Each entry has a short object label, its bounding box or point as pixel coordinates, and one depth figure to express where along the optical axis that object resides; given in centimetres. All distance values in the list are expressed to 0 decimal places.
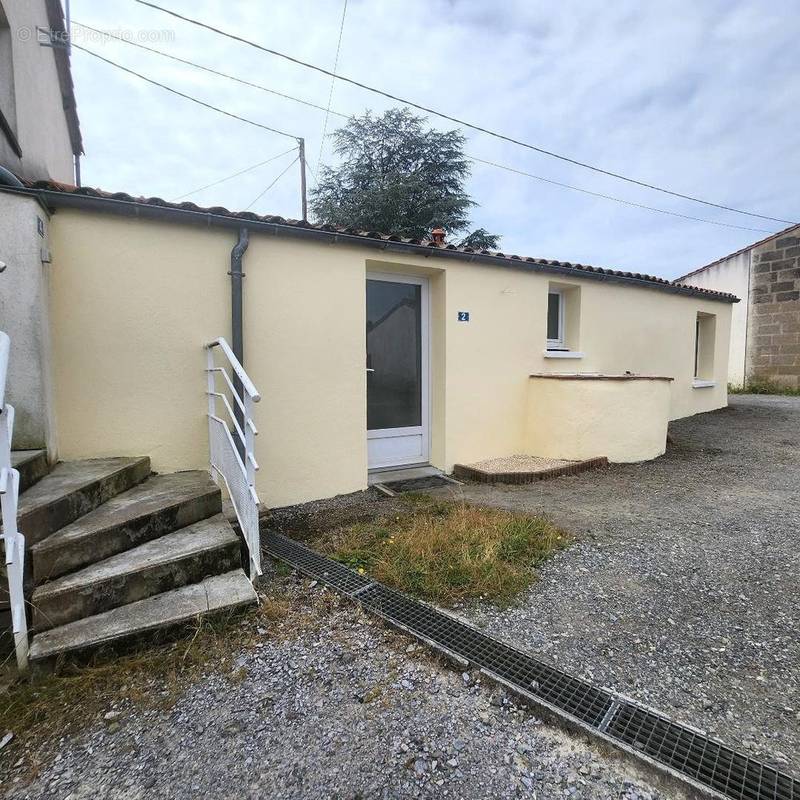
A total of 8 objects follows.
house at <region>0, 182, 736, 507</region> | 363
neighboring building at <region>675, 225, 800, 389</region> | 1234
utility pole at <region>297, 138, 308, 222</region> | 1573
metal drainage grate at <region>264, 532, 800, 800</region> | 152
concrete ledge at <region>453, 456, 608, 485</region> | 535
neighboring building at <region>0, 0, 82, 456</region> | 305
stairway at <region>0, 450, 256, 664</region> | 219
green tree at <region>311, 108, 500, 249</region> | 1706
